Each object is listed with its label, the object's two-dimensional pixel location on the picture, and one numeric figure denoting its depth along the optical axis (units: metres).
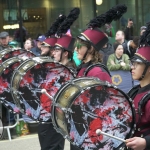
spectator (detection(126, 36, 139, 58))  11.78
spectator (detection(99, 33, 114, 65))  11.34
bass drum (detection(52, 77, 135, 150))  4.35
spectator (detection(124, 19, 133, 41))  14.44
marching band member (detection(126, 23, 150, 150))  4.17
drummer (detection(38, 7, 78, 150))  6.89
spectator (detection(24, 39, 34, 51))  12.18
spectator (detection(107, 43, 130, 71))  10.82
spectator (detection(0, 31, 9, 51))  11.75
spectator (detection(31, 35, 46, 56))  11.10
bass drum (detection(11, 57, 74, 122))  6.21
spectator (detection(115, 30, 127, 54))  12.17
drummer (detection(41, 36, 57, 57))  7.65
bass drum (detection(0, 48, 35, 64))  8.19
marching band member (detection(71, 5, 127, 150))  5.44
